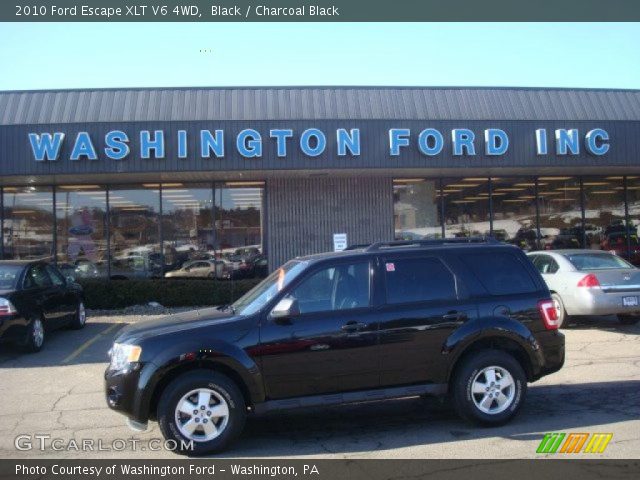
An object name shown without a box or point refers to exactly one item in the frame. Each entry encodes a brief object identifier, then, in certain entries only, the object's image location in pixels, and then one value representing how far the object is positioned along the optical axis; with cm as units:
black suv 601
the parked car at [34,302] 1075
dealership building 1534
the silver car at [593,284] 1160
